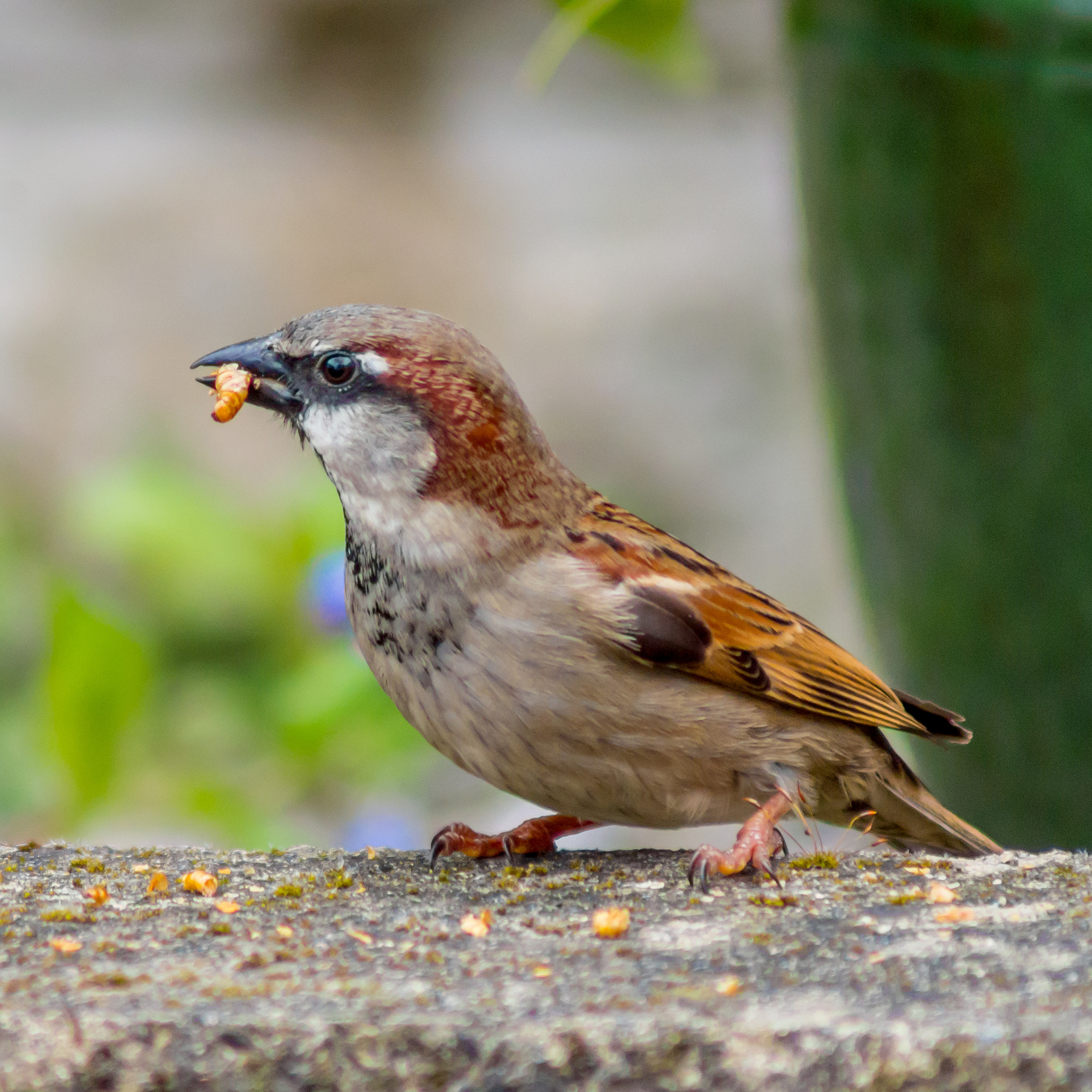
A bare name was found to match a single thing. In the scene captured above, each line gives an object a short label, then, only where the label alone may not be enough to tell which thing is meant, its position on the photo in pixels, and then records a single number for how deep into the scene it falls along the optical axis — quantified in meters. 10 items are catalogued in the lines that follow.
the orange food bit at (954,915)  4.15
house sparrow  5.26
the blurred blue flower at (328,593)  9.27
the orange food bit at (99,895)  4.49
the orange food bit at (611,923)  4.09
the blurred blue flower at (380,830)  8.59
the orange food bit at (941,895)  4.39
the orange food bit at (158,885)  4.68
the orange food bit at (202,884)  4.65
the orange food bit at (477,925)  4.16
